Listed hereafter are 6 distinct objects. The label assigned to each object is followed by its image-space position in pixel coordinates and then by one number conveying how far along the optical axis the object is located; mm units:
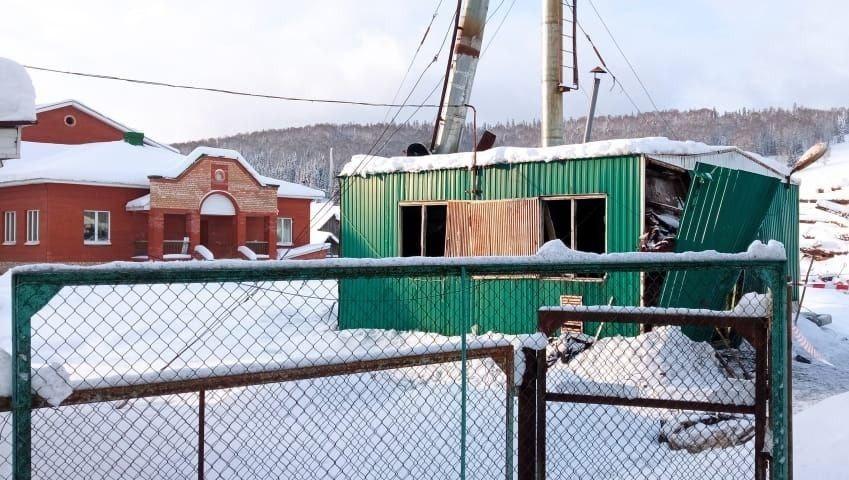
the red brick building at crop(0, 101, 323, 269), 24953
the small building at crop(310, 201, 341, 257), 41600
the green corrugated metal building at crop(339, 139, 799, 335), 10219
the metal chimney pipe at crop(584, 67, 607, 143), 16672
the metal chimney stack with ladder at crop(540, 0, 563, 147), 14195
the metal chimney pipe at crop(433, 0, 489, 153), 14188
